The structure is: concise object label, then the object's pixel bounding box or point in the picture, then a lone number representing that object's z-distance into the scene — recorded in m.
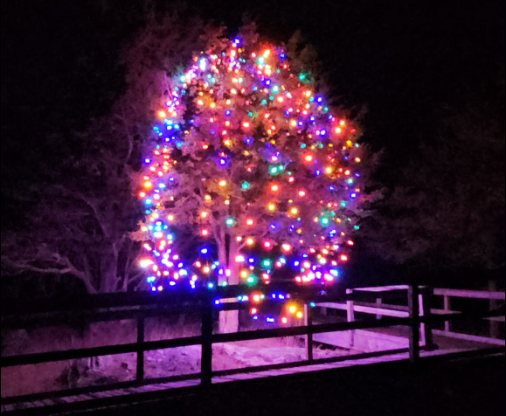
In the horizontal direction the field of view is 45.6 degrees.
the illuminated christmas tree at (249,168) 11.70
